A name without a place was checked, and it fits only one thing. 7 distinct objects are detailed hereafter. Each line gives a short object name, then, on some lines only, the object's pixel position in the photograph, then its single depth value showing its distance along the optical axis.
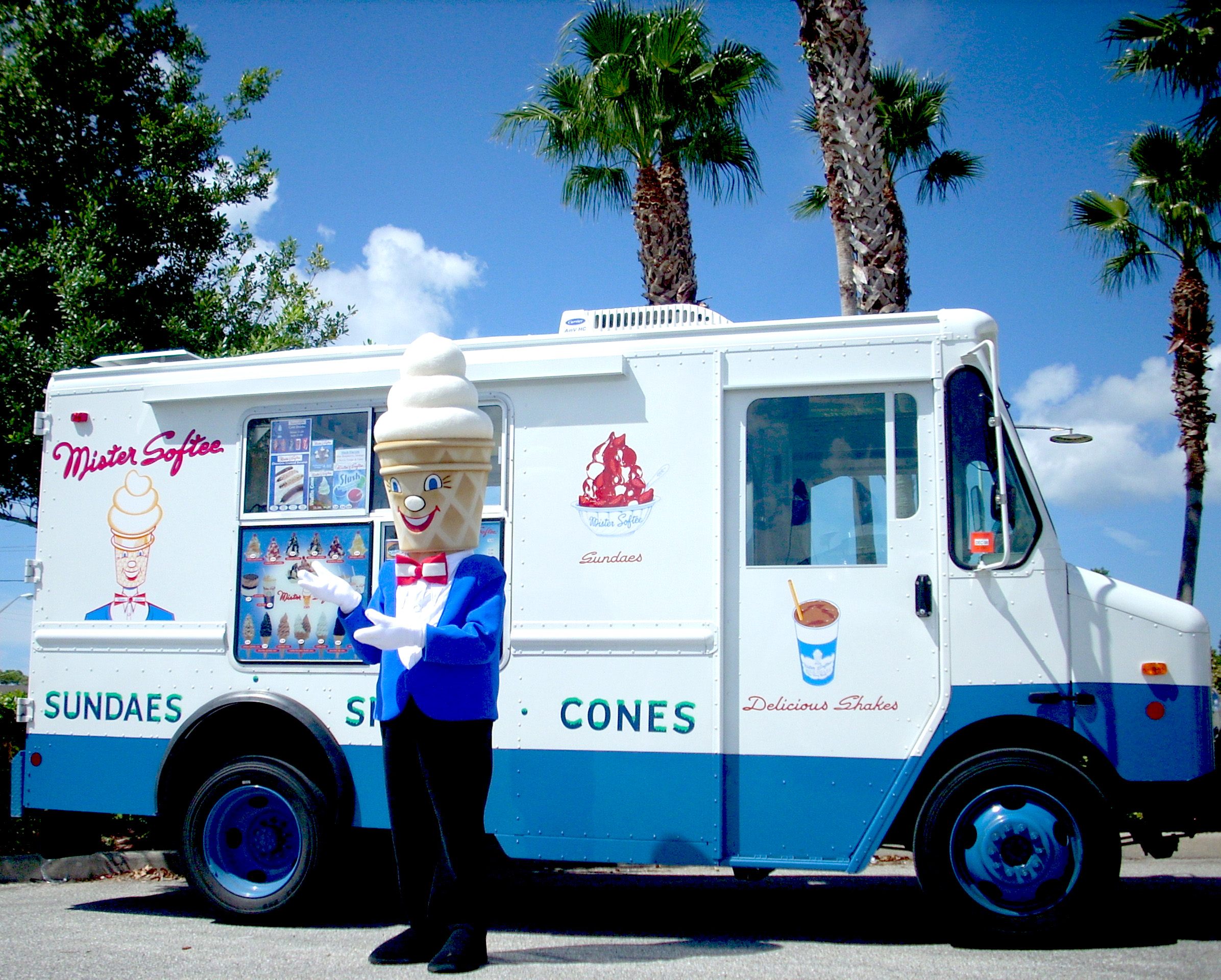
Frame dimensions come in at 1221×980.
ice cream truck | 4.75
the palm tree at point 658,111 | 11.48
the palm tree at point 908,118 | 12.16
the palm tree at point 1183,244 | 14.59
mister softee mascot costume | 4.38
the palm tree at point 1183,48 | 12.60
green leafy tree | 8.44
